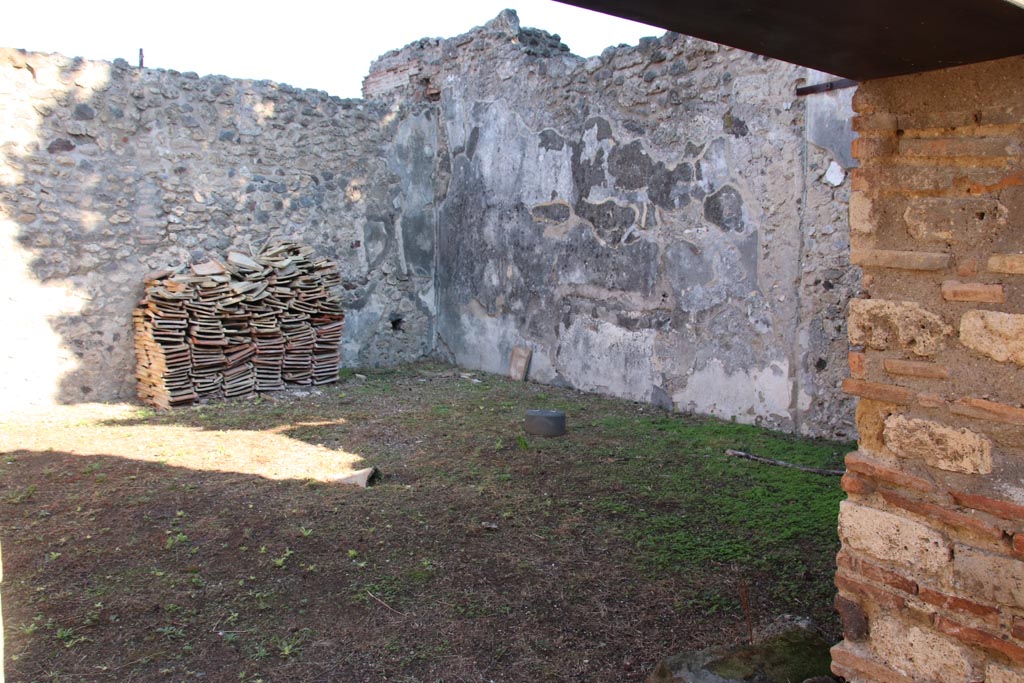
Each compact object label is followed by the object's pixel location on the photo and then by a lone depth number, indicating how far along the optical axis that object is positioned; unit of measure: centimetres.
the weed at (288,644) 274
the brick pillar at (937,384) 196
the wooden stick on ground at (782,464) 459
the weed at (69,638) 277
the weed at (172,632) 284
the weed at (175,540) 357
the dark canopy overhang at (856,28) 164
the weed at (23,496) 415
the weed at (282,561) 339
